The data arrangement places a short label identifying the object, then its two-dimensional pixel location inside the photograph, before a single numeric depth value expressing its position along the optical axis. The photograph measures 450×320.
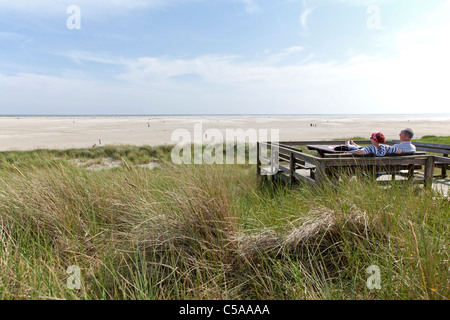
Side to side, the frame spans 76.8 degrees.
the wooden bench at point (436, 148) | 5.24
